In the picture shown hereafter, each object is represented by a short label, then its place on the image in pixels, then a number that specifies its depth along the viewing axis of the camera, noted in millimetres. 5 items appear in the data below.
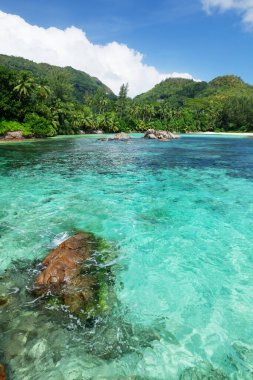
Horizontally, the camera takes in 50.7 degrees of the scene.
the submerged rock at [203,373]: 4348
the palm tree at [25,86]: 53312
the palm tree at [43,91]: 61256
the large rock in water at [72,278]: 5859
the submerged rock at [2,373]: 3918
